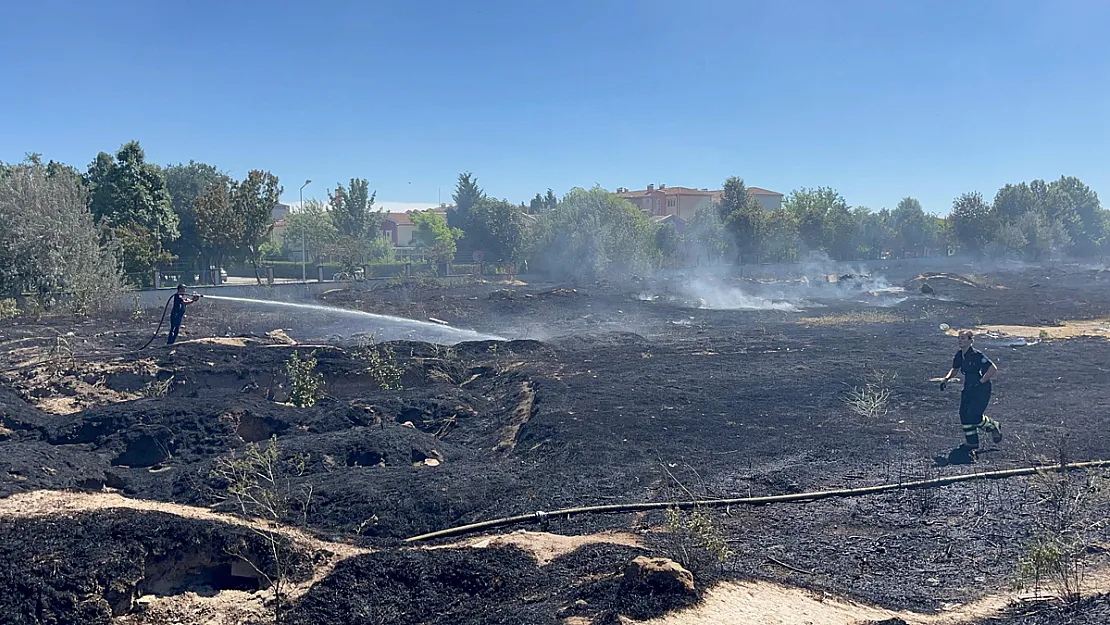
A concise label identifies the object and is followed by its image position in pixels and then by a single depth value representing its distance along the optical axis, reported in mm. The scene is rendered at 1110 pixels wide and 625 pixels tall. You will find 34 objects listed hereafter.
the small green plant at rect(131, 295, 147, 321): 25297
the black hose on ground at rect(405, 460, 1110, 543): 7586
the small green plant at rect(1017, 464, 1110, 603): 5652
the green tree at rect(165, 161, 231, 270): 38844
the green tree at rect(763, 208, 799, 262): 65125
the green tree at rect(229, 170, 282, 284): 37844
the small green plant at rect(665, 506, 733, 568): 6190
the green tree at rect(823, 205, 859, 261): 72562
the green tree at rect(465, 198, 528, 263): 56969
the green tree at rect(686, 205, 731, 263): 64000
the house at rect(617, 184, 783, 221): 96938
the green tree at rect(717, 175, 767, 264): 62844
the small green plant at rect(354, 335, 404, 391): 15266
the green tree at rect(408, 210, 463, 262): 52125
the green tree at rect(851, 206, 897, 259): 84375
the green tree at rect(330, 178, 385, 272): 57344
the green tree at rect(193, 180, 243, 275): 36781
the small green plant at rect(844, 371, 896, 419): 11859
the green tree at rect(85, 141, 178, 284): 31969
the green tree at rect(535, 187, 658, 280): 54281
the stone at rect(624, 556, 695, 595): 5512
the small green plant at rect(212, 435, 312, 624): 6398
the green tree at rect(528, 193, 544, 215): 88294
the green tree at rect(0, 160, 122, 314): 24375
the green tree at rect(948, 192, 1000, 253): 78500
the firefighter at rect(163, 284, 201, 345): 19453
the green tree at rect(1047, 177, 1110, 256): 96688
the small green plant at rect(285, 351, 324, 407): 13617
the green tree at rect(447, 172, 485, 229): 70594
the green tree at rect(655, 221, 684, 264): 63469
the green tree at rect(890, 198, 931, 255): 90375
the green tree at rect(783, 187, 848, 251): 70625
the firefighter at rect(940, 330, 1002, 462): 9430
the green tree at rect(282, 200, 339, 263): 55281
